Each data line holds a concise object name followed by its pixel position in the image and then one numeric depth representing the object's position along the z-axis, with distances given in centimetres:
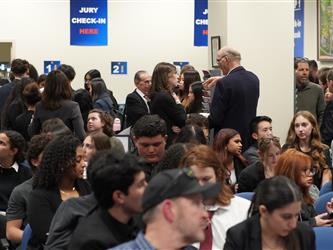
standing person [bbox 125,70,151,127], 1120
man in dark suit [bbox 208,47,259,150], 998
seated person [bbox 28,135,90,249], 592
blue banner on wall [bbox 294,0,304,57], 1983
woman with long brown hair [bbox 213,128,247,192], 874
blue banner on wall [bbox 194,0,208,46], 1992
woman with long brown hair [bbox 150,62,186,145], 1004
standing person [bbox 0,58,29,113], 1278
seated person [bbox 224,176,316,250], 498
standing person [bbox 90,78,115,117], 1418
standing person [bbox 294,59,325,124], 1289
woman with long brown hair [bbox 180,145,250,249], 551
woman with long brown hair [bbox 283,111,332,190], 915
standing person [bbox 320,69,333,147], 1138
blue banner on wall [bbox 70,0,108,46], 1936
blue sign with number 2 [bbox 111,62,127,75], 1969
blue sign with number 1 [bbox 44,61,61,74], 1938
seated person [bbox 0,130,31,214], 840
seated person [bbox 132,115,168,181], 692
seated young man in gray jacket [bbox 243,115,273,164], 973
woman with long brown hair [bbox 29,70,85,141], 1021
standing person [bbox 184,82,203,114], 1119
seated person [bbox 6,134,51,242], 669
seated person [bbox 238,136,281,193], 795
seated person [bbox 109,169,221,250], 348
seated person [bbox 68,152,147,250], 420
